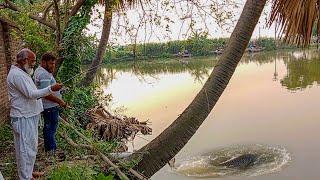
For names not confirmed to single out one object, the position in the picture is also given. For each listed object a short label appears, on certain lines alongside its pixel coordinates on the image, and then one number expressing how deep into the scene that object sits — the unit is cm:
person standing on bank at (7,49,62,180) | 322
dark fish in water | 722
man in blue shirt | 411
